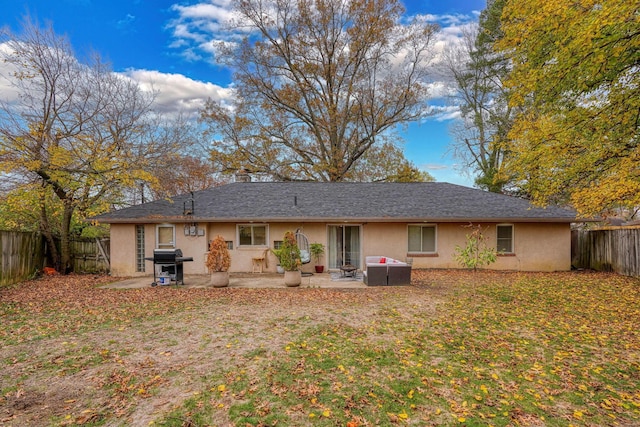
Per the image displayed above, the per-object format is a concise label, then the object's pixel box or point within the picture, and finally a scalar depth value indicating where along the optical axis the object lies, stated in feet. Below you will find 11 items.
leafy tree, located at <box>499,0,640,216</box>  22.36
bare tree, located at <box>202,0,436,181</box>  69.77
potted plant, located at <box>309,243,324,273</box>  43.07
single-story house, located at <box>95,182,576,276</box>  42.11
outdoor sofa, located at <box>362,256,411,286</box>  33.94
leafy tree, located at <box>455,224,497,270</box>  27.20
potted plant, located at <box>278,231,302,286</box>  33.71
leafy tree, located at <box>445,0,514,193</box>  67.86
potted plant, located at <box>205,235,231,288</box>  33.32
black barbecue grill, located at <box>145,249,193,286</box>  34.47
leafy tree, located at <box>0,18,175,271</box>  36.37
